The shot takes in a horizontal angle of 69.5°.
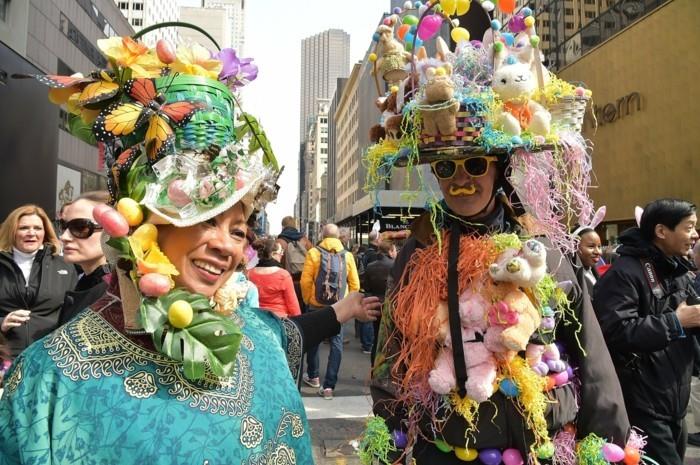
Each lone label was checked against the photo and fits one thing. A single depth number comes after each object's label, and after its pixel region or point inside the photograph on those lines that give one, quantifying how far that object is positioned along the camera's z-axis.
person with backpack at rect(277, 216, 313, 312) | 7.69
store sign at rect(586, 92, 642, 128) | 17.67
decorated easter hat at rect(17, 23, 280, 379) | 1.31
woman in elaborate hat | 1.23
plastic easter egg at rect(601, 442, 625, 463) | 1.90
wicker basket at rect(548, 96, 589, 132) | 2.08
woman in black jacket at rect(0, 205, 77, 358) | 3.29
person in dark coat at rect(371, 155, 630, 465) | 1.89
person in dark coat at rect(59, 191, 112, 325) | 2.74
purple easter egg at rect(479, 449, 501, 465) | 1.87
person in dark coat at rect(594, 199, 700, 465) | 2.65
